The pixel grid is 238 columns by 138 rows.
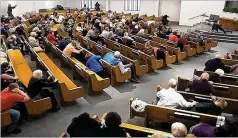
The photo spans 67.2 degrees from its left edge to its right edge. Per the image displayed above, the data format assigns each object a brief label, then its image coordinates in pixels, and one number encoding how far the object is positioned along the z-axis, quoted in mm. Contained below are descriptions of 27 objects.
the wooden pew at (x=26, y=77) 3045
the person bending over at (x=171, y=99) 2913
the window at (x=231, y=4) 10345
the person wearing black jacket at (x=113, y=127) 2067
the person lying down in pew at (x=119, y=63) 4247
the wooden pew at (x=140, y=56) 4989
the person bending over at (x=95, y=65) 4324
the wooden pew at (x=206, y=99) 3023
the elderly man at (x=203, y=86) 3291
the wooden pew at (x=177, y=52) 5704
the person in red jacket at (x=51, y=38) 6564
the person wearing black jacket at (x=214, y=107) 2673
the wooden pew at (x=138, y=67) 4506
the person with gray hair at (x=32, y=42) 5903
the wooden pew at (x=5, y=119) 2712
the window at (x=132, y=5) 13582
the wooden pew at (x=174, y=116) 2535
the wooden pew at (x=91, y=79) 3827
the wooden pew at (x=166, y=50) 5361
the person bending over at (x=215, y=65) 4332
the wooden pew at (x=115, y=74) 4188
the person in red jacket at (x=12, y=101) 2788
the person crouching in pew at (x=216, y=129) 2271
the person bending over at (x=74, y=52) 5047
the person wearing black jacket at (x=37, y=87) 3167
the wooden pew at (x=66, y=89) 3413
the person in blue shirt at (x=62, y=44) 5631
